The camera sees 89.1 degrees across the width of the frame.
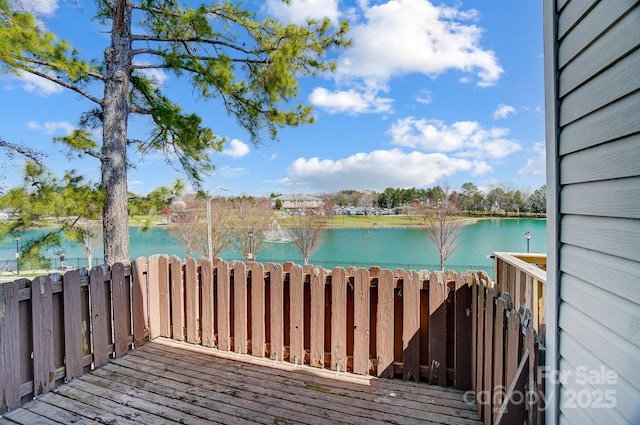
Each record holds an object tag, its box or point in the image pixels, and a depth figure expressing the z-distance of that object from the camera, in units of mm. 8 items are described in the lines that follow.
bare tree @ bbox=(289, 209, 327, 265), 19875
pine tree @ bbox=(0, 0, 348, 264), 4168
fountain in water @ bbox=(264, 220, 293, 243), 21938
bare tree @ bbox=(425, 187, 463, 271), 17922
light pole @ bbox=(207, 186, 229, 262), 10610
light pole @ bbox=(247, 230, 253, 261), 18734
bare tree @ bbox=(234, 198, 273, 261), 19266
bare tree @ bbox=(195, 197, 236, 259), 17812
